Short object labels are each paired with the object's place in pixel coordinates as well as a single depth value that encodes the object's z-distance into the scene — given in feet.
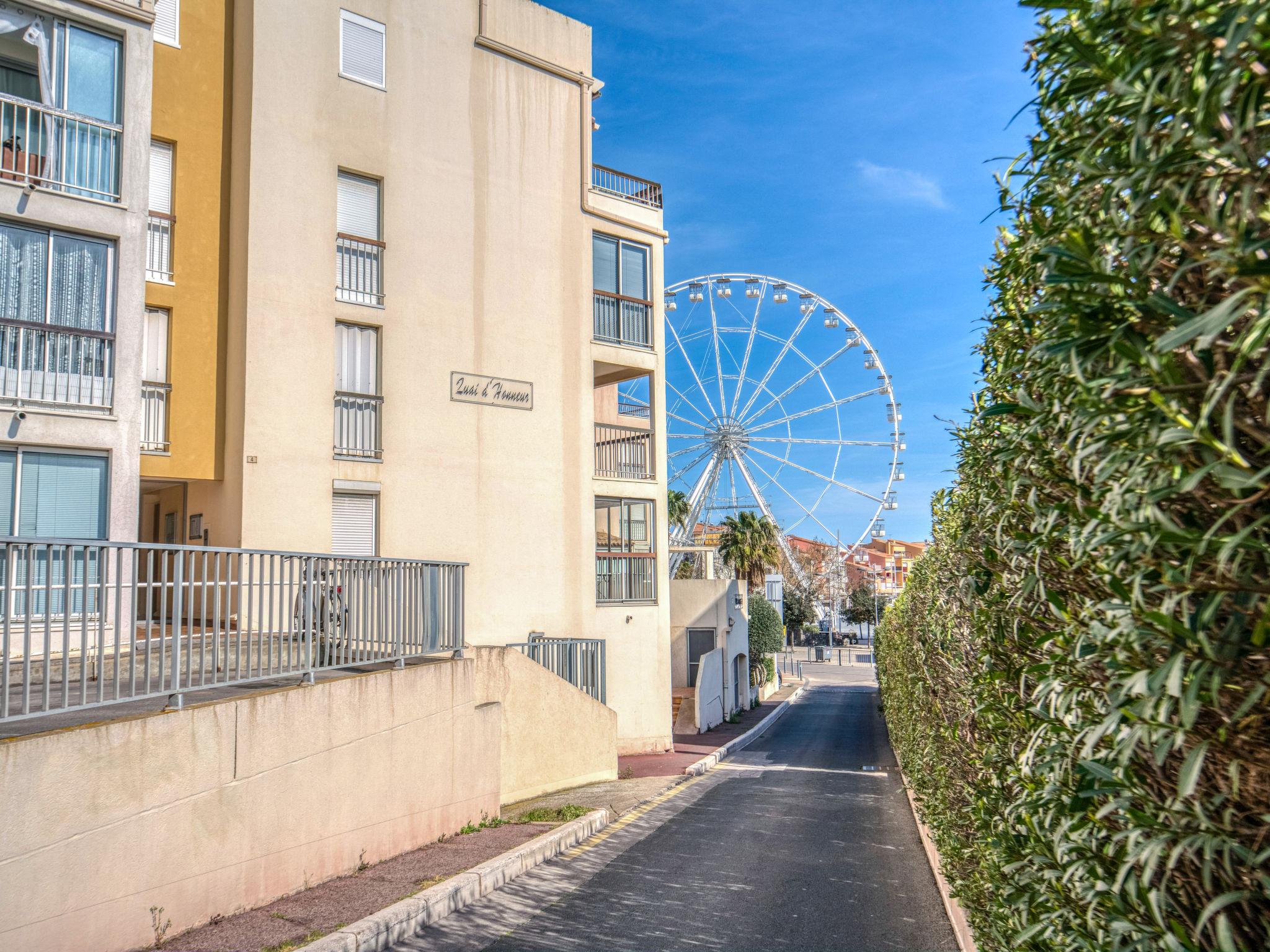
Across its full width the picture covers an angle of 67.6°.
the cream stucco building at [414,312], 54.49
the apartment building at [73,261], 41.55
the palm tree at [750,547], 175.83
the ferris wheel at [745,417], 149.48
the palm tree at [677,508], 161.17
